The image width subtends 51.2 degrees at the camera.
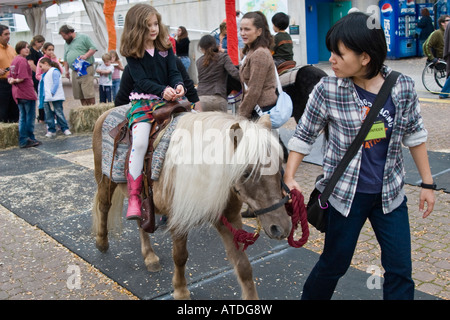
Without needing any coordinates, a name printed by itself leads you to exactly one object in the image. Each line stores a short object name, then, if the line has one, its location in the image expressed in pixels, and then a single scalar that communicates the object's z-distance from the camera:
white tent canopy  17.89
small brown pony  2.74
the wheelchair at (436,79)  11.70
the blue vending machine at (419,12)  19.06
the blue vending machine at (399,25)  18.55
